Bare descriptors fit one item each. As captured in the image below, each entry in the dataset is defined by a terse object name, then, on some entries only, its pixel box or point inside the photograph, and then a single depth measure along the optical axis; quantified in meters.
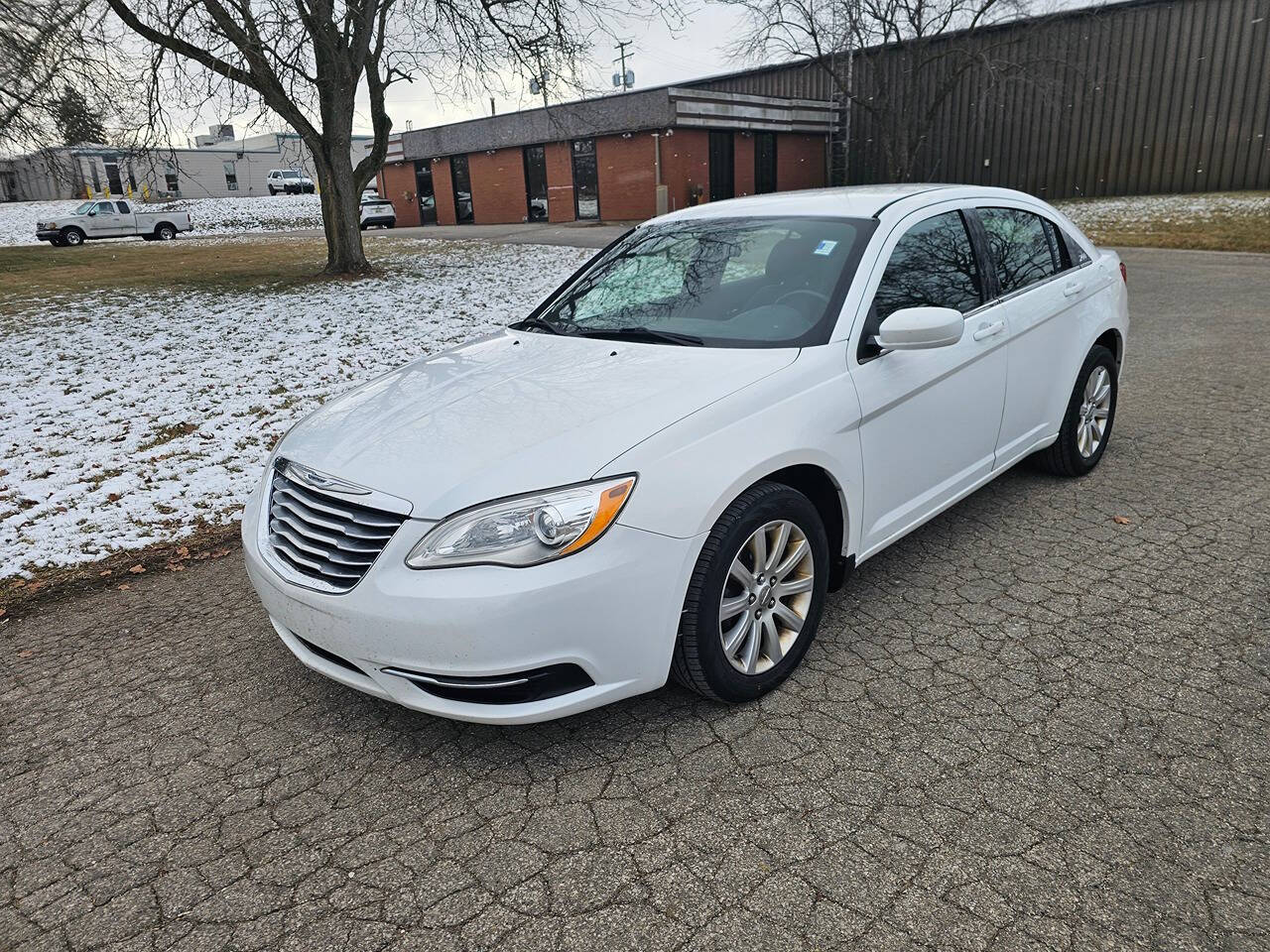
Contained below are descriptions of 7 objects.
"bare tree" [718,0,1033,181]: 28.56
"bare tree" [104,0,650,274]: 12.46
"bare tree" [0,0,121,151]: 12.15
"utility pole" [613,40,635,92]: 53.04
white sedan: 2.51
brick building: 31.31
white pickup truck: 32.50
